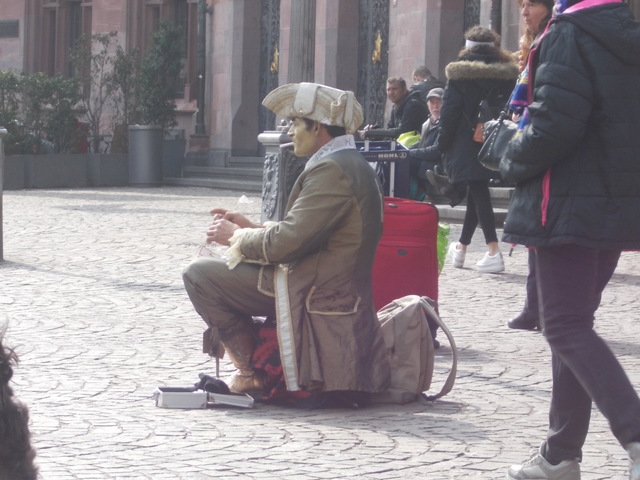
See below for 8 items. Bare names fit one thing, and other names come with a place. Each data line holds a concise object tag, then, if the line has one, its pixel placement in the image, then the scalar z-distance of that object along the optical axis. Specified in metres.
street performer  12.20
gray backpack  12.66
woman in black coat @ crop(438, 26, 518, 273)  21.86
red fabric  12.55
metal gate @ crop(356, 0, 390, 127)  46.75
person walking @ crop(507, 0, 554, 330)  10.92
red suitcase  14.93
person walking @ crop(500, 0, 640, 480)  9.07
